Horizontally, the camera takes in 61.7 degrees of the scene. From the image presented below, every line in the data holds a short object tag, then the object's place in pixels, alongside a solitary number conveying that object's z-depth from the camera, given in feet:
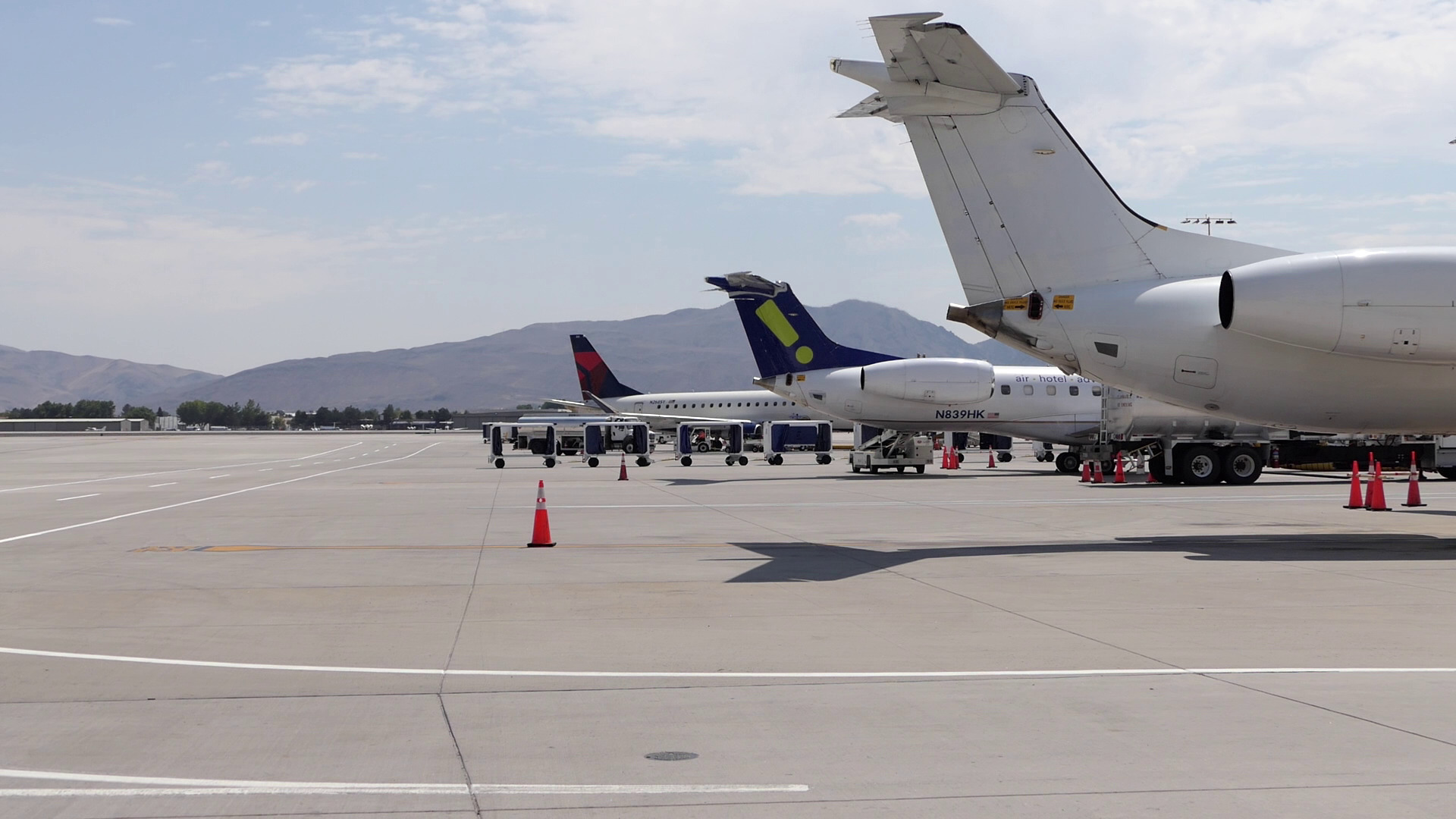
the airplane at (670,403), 226.79
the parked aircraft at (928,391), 129.08
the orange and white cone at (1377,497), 77.66
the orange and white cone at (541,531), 58.34
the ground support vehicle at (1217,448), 106.63
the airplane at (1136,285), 55.83
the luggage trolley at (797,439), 166.50
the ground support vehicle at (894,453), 136.67
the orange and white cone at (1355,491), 80.07
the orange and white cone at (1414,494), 81.10
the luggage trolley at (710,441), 162.30
